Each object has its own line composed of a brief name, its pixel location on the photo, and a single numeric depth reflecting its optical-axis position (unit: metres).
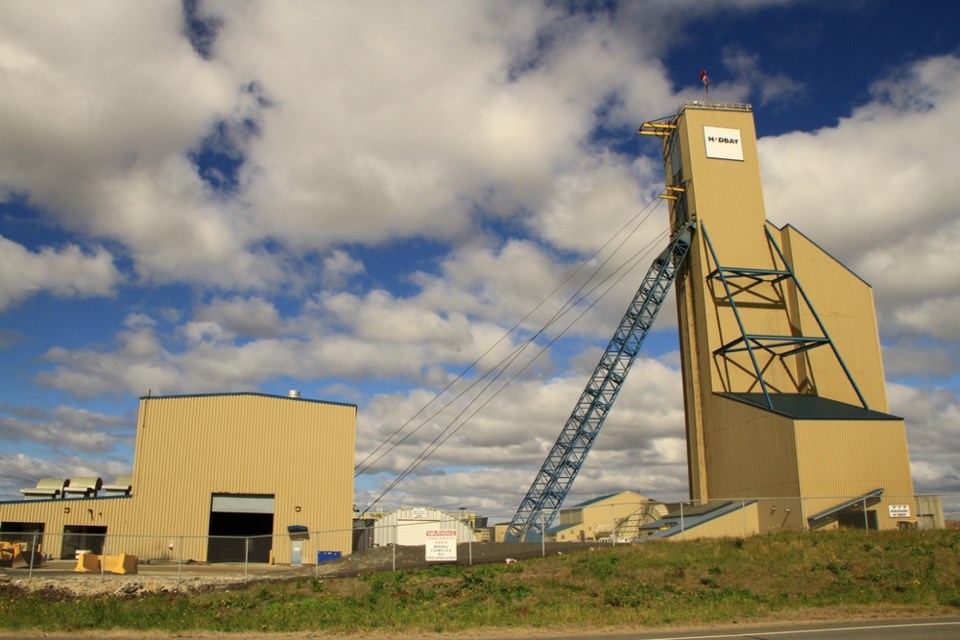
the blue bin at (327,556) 43.51
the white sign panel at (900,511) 38.84
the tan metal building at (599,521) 55.56
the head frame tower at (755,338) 40.44
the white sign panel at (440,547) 27.12
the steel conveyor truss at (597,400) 53.81
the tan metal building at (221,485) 43.69
